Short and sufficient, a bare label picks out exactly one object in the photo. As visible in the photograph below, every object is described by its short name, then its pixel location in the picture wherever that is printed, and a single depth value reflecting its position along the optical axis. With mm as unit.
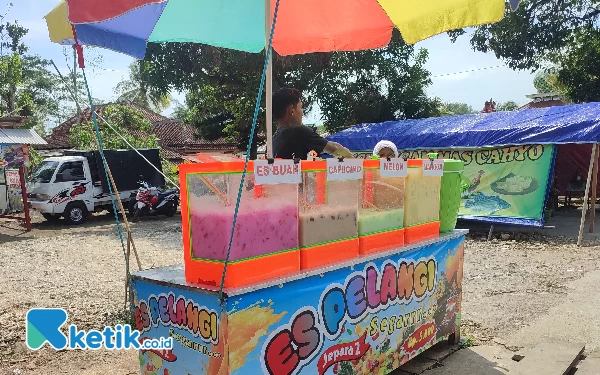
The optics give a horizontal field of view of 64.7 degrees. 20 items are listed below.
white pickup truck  12969
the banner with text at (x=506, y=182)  9242
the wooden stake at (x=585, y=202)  8539
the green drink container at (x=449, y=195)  3900
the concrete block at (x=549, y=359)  3551
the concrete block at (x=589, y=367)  3646
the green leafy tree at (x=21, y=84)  19797
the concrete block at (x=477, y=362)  3594
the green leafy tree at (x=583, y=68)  16391
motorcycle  13594
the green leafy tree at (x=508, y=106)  47244
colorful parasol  2947
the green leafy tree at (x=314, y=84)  16406
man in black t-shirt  3510
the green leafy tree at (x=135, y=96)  32741
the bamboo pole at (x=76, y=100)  2994
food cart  2316
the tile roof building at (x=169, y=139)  23906
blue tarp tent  8961
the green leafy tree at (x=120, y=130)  17984
